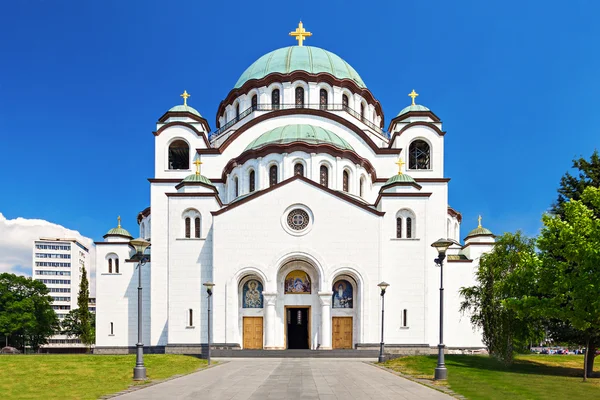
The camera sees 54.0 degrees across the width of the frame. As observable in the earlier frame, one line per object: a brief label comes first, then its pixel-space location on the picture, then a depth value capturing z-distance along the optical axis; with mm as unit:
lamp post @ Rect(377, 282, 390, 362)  28547
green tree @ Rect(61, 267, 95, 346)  48594
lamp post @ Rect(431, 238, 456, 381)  17969
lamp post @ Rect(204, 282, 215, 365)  26897
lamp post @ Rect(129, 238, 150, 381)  17719
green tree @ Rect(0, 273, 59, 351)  53625
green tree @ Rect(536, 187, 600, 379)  19906
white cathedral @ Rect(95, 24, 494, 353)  32375
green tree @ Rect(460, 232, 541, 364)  23484
